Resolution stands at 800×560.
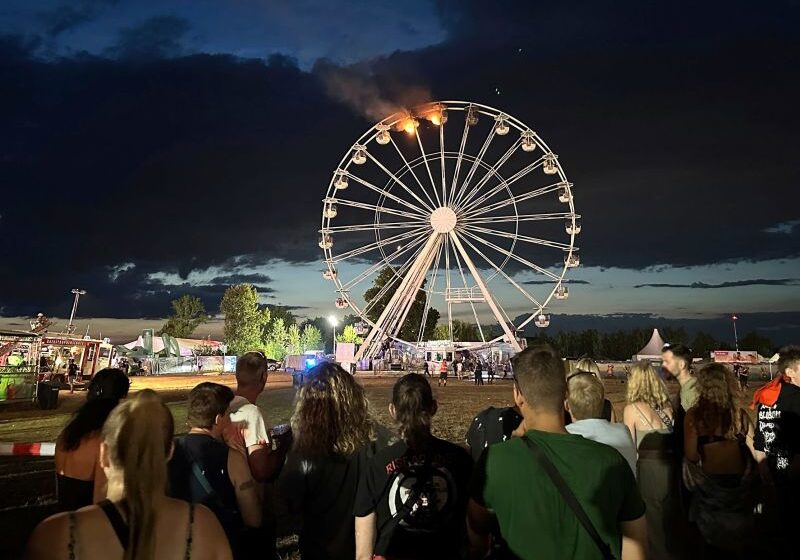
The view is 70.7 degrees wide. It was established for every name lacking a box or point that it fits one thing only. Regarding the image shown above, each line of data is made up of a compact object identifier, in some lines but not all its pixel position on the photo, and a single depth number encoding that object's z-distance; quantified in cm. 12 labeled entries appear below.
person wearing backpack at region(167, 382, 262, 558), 318
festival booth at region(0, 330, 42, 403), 2016
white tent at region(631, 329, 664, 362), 5242
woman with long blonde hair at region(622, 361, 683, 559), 509
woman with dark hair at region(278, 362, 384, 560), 315
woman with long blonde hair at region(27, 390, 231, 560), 179
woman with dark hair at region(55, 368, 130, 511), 363
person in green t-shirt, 234
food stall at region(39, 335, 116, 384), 2861
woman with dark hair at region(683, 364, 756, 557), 420
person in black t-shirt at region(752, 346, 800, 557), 492
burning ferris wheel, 3253
